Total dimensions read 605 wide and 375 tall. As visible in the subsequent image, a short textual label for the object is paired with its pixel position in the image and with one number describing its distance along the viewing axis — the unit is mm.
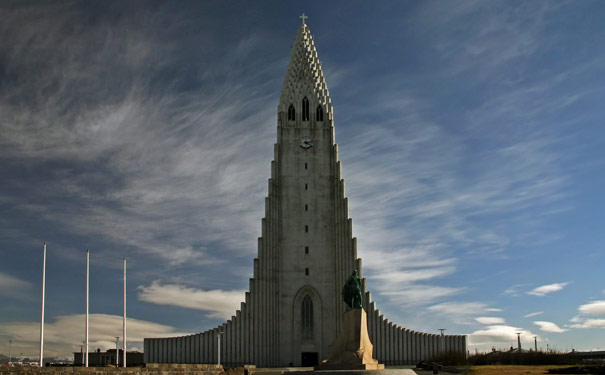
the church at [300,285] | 56375
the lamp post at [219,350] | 54375
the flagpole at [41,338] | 31391
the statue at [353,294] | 36469
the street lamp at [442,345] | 56719
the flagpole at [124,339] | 39103
